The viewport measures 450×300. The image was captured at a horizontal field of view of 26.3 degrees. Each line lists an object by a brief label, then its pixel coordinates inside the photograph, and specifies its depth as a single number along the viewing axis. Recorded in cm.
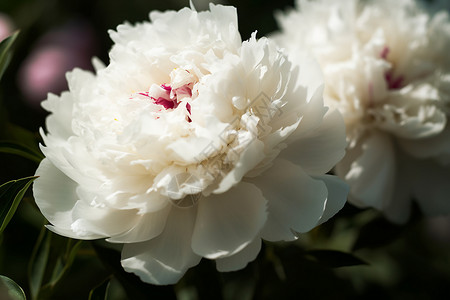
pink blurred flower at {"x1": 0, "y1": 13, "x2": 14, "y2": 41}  75
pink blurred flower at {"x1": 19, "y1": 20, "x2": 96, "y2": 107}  88
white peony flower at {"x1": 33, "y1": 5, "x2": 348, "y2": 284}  42
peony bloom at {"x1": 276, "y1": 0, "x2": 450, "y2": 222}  52
